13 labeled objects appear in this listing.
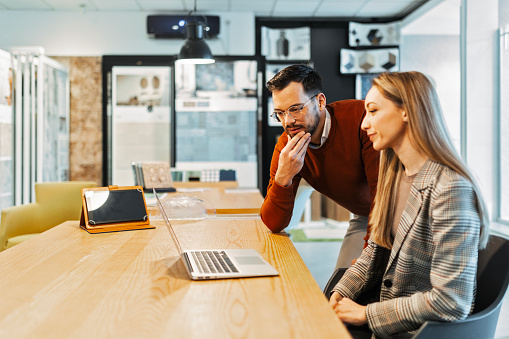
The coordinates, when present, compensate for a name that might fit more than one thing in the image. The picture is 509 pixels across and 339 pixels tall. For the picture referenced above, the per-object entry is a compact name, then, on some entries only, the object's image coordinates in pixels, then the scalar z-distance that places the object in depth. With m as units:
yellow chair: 3.58
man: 1.93
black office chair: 1.10
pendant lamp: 4.61
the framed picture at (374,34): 6.44
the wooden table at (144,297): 0.89
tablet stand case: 1.92
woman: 1.13
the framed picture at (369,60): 6.43
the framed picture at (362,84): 6.55
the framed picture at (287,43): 6.50
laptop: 1.24
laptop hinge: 1.29
